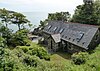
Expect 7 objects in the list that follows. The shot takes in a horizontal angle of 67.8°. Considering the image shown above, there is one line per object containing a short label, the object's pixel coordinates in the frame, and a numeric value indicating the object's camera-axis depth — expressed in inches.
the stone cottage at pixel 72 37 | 484.0
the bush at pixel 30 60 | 307.7
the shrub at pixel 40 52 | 433.9
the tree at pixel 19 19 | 726.2
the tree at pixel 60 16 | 969.3
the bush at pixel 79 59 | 365.2
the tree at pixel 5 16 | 690.2
